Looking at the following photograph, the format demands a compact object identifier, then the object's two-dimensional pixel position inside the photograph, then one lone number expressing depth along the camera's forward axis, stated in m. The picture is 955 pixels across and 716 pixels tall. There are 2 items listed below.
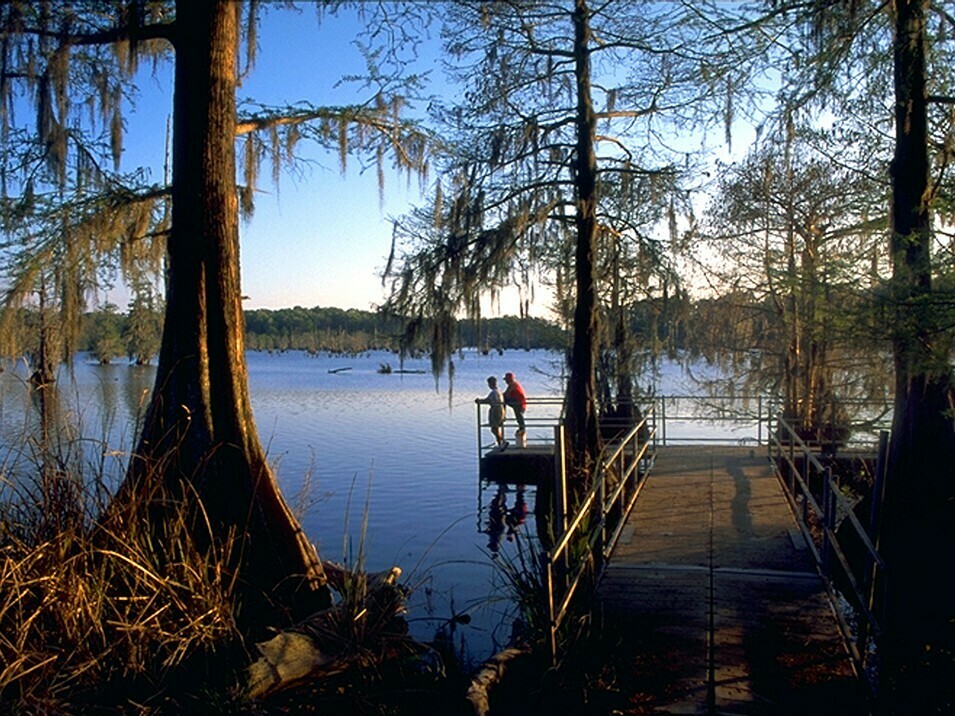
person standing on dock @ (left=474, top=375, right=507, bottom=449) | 19.77
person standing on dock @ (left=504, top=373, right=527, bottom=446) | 19.98
